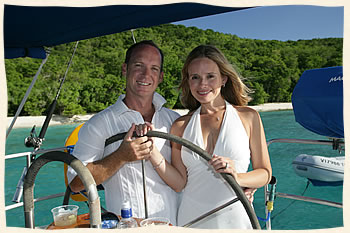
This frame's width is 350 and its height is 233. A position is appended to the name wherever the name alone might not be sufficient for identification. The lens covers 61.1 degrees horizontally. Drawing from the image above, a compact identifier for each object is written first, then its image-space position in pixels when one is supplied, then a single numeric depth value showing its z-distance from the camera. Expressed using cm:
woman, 133
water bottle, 82
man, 135
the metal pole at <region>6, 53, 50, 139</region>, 211
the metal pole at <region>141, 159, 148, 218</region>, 118
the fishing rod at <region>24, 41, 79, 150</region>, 259
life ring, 249
